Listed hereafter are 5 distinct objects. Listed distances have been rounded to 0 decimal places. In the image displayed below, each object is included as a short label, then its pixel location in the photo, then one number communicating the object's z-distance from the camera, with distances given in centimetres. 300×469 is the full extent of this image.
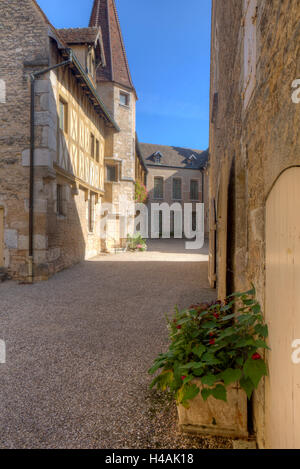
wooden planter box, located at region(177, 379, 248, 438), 179
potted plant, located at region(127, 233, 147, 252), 1452
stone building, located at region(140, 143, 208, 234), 2784
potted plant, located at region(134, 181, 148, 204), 1778
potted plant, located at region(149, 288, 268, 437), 158
